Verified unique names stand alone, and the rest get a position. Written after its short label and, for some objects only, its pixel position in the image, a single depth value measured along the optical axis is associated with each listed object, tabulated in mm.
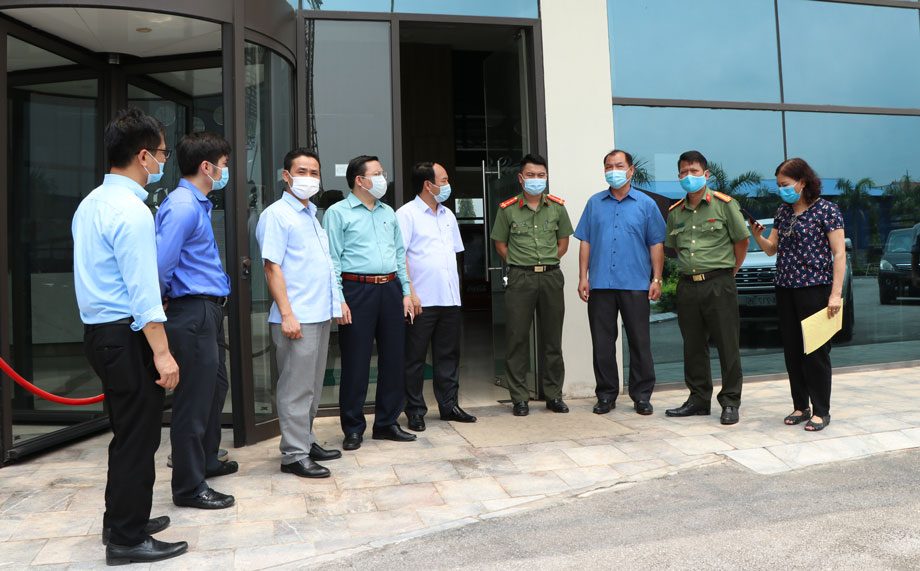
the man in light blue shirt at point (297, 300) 3969
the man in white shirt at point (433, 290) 5031
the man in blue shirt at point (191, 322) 3391
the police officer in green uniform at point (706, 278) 5137
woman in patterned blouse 4668
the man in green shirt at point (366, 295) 4512
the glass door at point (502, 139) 6211
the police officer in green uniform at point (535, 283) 5445
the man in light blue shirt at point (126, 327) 2684
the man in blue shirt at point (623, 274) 5430
